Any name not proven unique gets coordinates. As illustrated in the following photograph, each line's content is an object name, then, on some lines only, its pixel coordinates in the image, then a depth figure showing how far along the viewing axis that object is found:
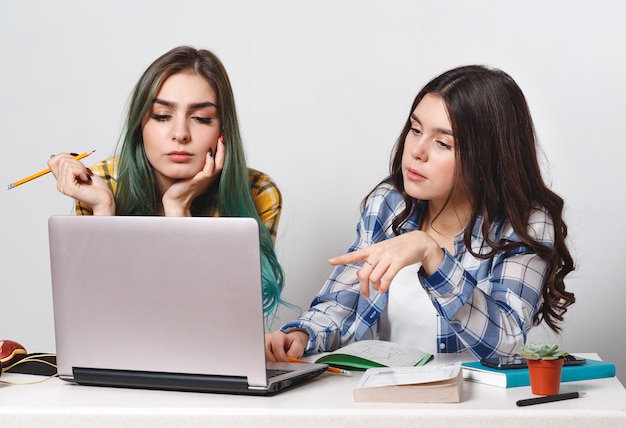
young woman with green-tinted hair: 3.34
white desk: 2.26
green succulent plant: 2.39
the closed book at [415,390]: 2.32
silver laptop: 2.35
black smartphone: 2.52
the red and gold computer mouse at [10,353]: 2.65
